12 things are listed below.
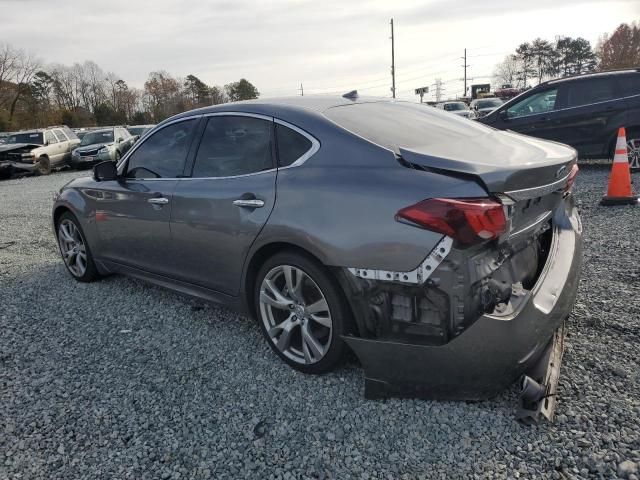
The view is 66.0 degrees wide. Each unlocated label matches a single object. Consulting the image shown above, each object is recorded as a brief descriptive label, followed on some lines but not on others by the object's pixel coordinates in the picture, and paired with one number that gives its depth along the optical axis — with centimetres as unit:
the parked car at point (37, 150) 1747
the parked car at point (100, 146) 1872
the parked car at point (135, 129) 2356
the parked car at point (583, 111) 835
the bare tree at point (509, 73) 8162
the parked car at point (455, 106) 3083
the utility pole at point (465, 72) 9325
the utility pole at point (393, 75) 5244
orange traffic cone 621
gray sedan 229
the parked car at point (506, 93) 4904
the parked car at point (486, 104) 3041
